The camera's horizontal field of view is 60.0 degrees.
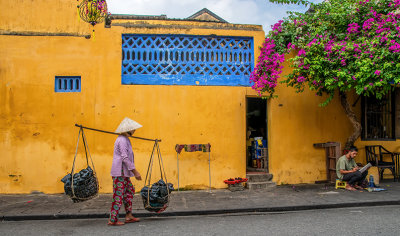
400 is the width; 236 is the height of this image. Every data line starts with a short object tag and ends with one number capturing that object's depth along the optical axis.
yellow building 8.46
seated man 8.38
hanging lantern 8.45
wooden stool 8.65
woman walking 5.62
